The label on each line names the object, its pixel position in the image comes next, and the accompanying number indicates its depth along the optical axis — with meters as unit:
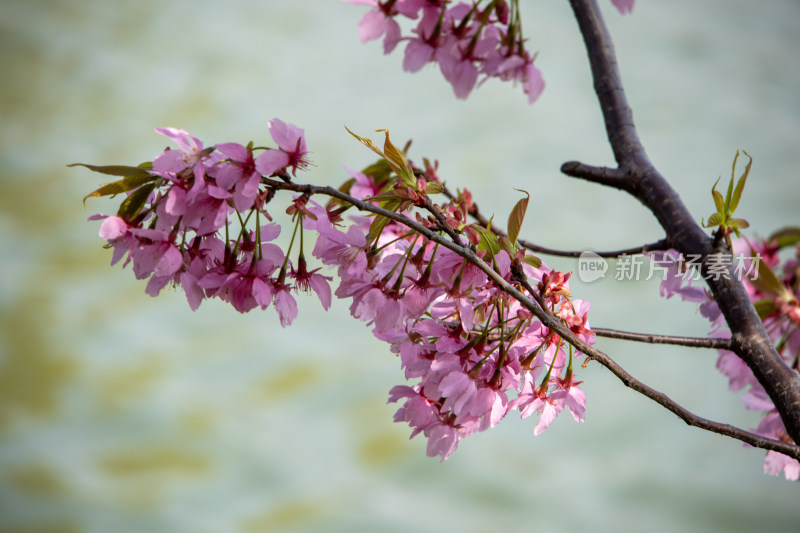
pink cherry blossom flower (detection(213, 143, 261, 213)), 3.15
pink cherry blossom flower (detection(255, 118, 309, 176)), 3.16
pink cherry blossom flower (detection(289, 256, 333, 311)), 3.22
